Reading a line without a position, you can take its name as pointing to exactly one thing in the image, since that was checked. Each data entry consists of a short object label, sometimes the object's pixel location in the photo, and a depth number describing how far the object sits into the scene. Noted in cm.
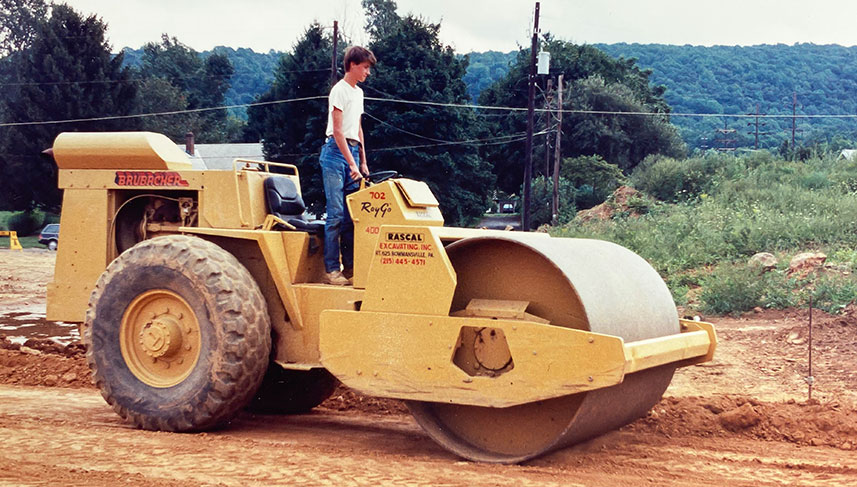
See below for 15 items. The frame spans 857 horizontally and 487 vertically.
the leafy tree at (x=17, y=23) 6171
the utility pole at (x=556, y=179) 4291
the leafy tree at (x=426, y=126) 4106
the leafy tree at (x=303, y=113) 4116
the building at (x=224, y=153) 5691
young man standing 686
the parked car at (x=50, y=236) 3880
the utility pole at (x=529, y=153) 3472
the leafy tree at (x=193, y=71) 7511
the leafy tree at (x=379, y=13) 7845
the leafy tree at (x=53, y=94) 4194
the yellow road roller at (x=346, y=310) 570
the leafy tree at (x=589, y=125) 5459
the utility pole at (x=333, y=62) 4197
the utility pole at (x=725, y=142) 7204
